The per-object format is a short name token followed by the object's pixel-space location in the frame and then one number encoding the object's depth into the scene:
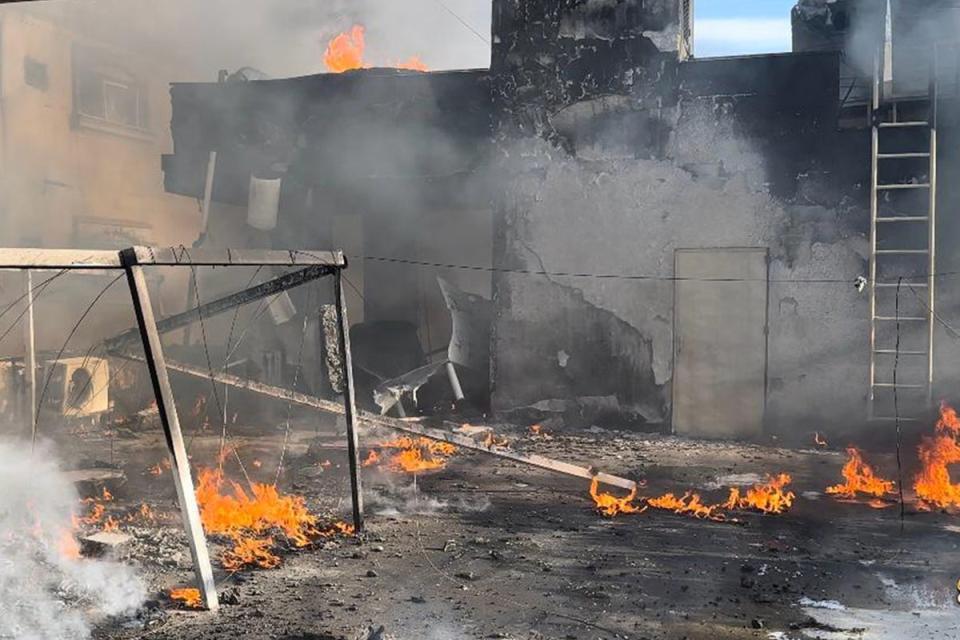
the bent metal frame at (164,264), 4.93
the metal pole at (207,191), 15.15
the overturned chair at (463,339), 13.64
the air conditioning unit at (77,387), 12.02
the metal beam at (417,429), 7.96
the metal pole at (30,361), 9.98
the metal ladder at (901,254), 10.97
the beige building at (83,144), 19.86
